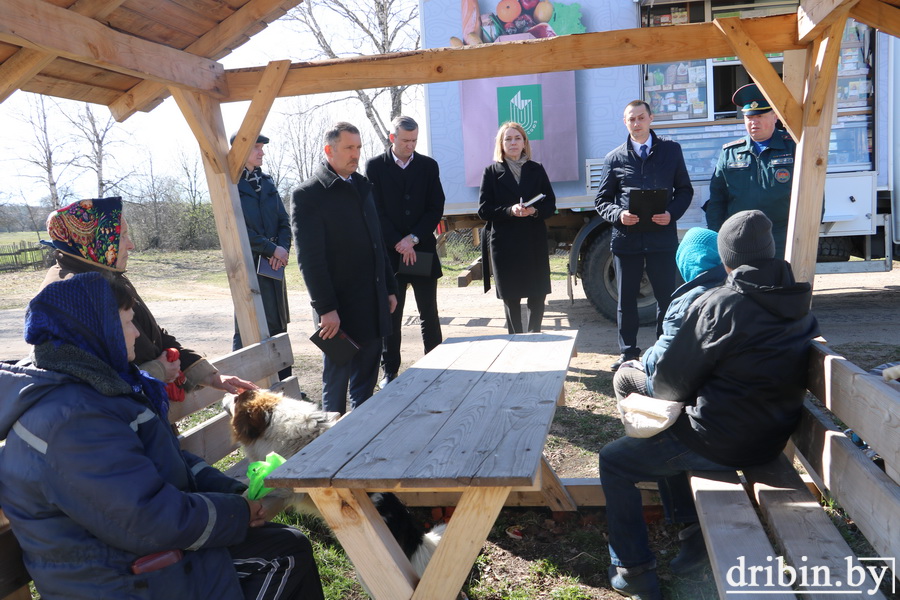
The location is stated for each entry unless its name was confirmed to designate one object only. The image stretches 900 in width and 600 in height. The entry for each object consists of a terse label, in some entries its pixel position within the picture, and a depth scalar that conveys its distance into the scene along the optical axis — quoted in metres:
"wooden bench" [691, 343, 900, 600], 1.82
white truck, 6.54
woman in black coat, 5.25
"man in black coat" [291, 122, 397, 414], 3.71
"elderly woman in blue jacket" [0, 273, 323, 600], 1.63
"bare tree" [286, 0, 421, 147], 18.97
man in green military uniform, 4.75
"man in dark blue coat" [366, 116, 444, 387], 4.94
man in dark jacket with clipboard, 4.91
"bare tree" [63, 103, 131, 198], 25.41
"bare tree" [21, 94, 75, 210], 24.78
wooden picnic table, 1.95
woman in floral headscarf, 2.41
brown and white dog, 2.68
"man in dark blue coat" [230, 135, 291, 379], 5.33
